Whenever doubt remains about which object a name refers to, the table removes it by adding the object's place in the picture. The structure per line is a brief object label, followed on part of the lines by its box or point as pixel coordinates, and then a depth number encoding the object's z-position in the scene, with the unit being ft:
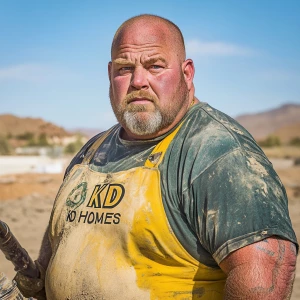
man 7.04
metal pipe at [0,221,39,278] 9.96
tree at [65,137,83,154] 132.26
